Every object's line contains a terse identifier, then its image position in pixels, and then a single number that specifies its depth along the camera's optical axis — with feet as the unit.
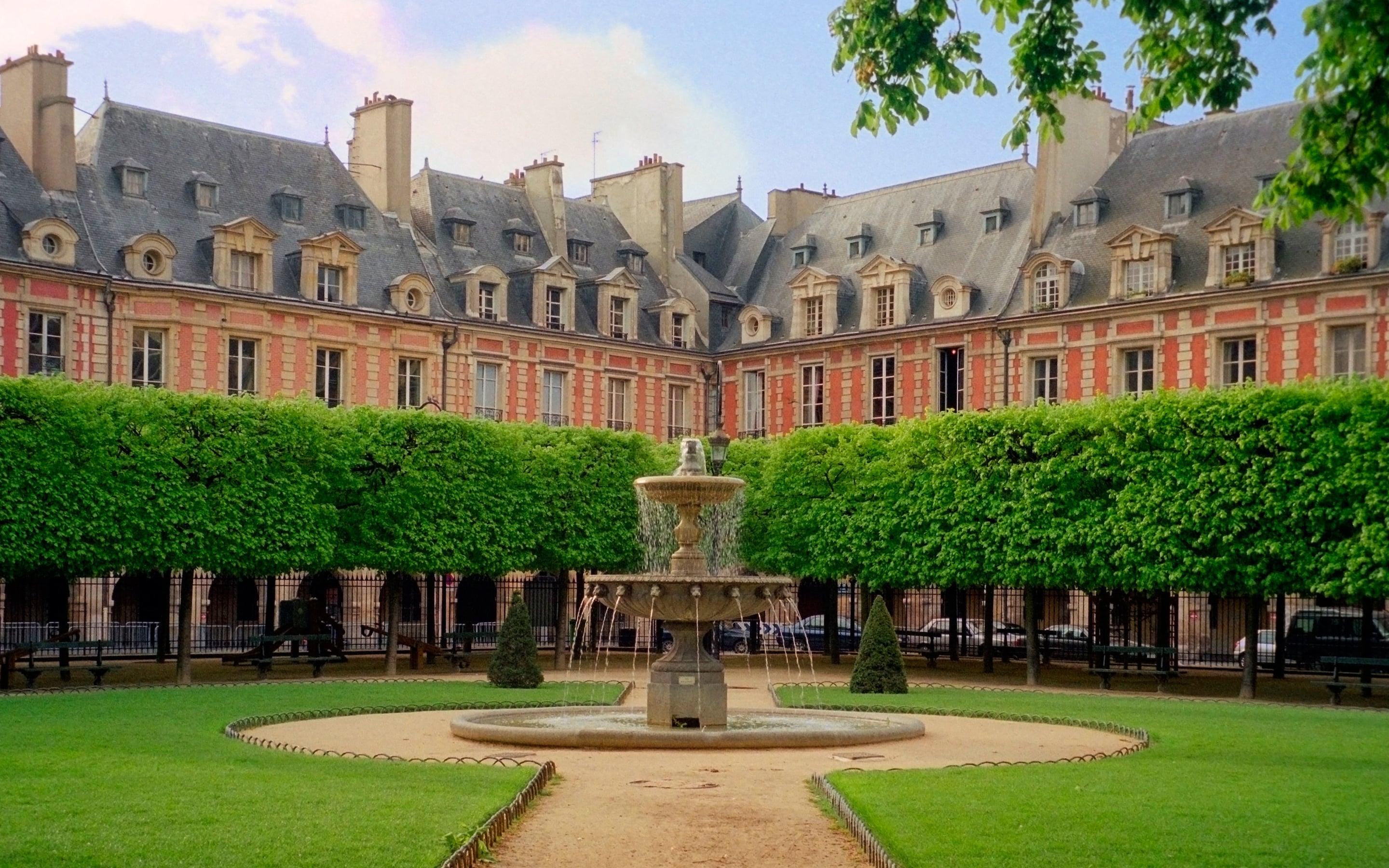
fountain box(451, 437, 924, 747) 58.08
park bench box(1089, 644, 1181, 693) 96.12
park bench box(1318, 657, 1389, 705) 87.35
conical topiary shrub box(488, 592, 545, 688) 89.92
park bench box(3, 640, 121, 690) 86.69
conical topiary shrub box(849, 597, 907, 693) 87.30
